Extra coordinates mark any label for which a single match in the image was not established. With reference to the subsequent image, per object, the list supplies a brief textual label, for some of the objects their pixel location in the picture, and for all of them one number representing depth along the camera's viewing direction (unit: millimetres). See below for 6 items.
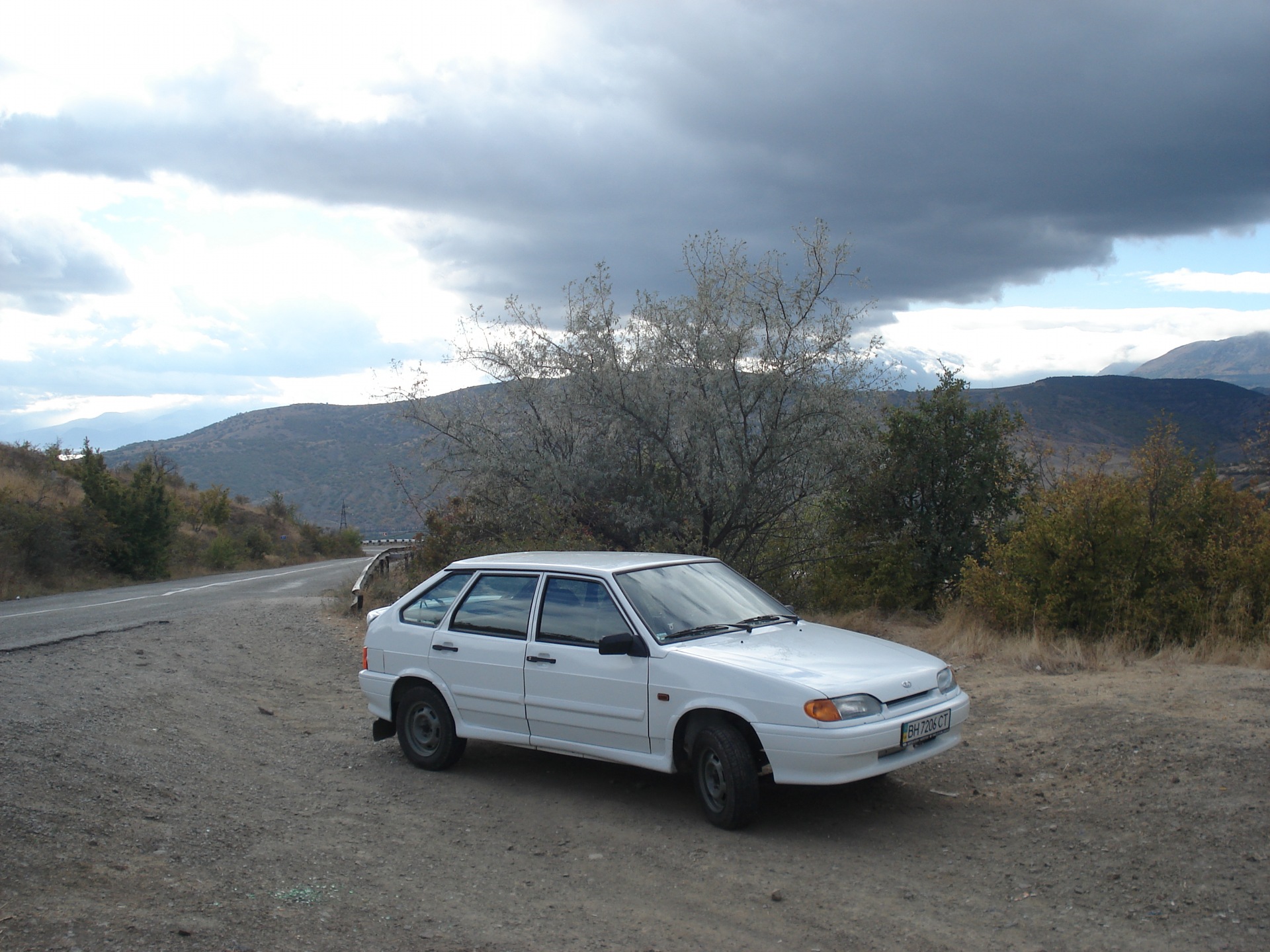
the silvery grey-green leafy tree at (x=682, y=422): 12906
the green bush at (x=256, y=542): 45656
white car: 5164
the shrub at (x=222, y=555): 38531
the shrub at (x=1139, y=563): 10859
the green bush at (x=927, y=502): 15945
